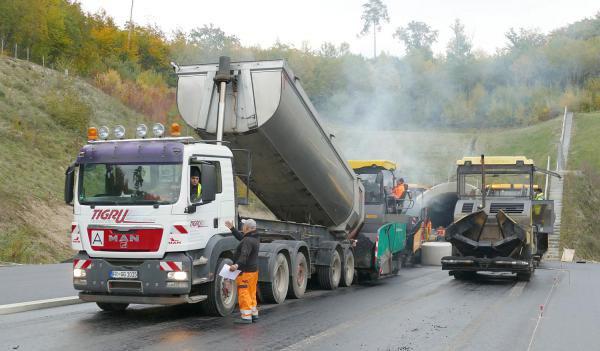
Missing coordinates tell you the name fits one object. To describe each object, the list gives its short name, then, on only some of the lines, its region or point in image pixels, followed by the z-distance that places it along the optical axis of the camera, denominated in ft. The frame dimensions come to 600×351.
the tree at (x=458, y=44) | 277.23
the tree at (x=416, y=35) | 413.59
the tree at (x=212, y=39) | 245.04
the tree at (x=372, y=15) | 345.31
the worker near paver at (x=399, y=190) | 62.34
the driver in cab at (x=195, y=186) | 31.48
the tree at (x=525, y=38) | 313.12
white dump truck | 30.78
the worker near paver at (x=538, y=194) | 65.91
